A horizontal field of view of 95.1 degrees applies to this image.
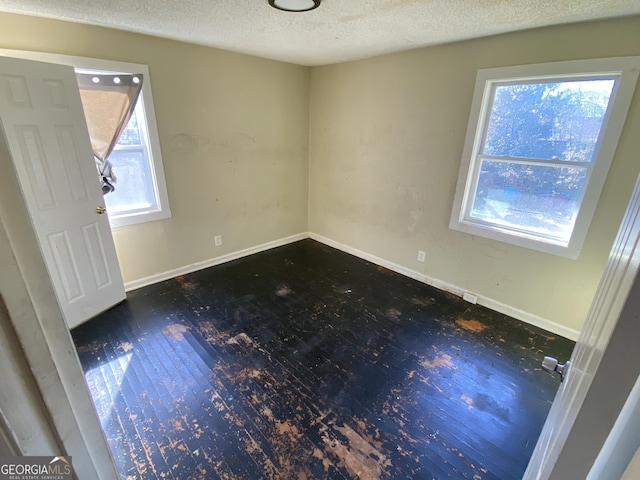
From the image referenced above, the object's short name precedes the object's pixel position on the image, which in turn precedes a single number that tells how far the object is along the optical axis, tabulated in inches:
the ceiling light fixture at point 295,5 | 68.5
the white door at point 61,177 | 76.9
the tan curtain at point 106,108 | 95.0
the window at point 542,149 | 79.5
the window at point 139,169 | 105.5
